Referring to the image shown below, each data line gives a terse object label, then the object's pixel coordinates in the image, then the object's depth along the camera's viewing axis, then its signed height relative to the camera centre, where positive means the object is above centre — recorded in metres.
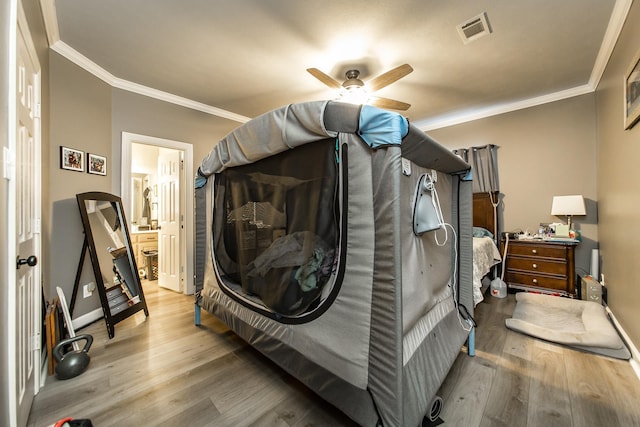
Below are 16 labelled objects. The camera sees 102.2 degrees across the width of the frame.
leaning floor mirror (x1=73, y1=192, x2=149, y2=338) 2.38 -0.43
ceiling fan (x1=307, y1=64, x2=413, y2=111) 2.31 +1.26
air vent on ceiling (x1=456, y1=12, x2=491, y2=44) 2.04 +1.52
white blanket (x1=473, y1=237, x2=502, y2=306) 2.70 -0.54
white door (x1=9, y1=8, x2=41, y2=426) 1.22 -0.06
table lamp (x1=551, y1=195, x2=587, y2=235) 2.99 +0.07
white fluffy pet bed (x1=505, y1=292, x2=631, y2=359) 1.91 -0.99
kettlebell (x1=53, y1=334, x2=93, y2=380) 1.71 -0.99
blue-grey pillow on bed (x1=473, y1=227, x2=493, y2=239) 3.59 -0.28
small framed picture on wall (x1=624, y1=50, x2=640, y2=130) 1.76 +0.86
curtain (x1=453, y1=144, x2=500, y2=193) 3.80 +0.68
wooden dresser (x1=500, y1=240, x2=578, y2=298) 3.00 -0.67
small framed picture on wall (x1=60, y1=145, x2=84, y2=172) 2.39 +0.53
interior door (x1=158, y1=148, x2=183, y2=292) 3.62 -0.09
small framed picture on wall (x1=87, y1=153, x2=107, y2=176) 2.65 +0.53
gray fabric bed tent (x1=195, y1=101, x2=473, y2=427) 1.08 -0.23
